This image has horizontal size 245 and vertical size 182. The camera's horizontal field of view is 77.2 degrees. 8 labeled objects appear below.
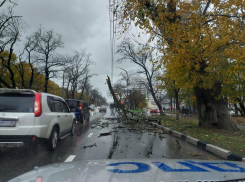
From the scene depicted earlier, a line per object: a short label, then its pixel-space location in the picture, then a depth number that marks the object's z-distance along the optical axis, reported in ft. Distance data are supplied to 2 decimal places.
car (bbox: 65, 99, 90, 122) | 36.77
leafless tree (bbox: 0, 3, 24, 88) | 47.08
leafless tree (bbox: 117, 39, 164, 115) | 66.55
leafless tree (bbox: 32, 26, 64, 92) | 67.81
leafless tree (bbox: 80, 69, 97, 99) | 108.07
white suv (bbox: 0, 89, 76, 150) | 12.67
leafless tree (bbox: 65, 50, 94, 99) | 100.31
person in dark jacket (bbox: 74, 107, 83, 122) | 36.72
